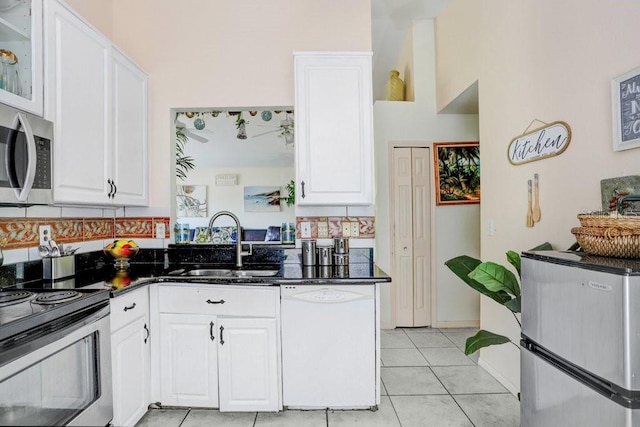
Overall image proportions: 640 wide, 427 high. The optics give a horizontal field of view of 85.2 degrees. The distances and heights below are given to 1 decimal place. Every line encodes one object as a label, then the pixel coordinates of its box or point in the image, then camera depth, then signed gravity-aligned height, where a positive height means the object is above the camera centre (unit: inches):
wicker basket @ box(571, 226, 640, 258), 48.9 -3.9
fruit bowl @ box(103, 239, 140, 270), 95.2 -7.8
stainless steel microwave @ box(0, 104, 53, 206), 56.8 +11.4
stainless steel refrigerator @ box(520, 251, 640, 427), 41.2 -17.2
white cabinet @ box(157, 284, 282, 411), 82.7 -30.1
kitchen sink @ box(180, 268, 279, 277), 96.6 -14.6
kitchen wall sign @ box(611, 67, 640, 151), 58.0 +18.1
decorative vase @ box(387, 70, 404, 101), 161.3 +60.4
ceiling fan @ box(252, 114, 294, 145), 148.3 +41.1
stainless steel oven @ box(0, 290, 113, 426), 45.8 -21.3
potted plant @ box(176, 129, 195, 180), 135.6 +25.8
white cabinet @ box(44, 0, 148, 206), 69.3 +25.3
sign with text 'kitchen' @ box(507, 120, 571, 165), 76.4 +17.6
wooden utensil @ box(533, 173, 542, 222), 84.7 +3.1
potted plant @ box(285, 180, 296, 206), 187.0 +14.0
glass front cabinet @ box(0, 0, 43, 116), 61.2 +31.4
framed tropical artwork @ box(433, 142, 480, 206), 153.3 +22.8
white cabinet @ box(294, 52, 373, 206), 93.6 +23.9
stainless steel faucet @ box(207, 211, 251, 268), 100.7 -5.9
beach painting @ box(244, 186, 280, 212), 259.6 +16.7
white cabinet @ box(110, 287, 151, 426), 71.1 -29.2
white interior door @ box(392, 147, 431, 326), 155.0 -7.8
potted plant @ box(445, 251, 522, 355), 73.3 -15.1
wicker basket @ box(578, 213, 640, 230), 48.8 -0.9
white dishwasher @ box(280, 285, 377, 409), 83.1 -27.3
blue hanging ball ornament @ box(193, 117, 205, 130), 138.0 +39.0
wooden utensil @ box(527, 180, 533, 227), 87.1 +1.5
